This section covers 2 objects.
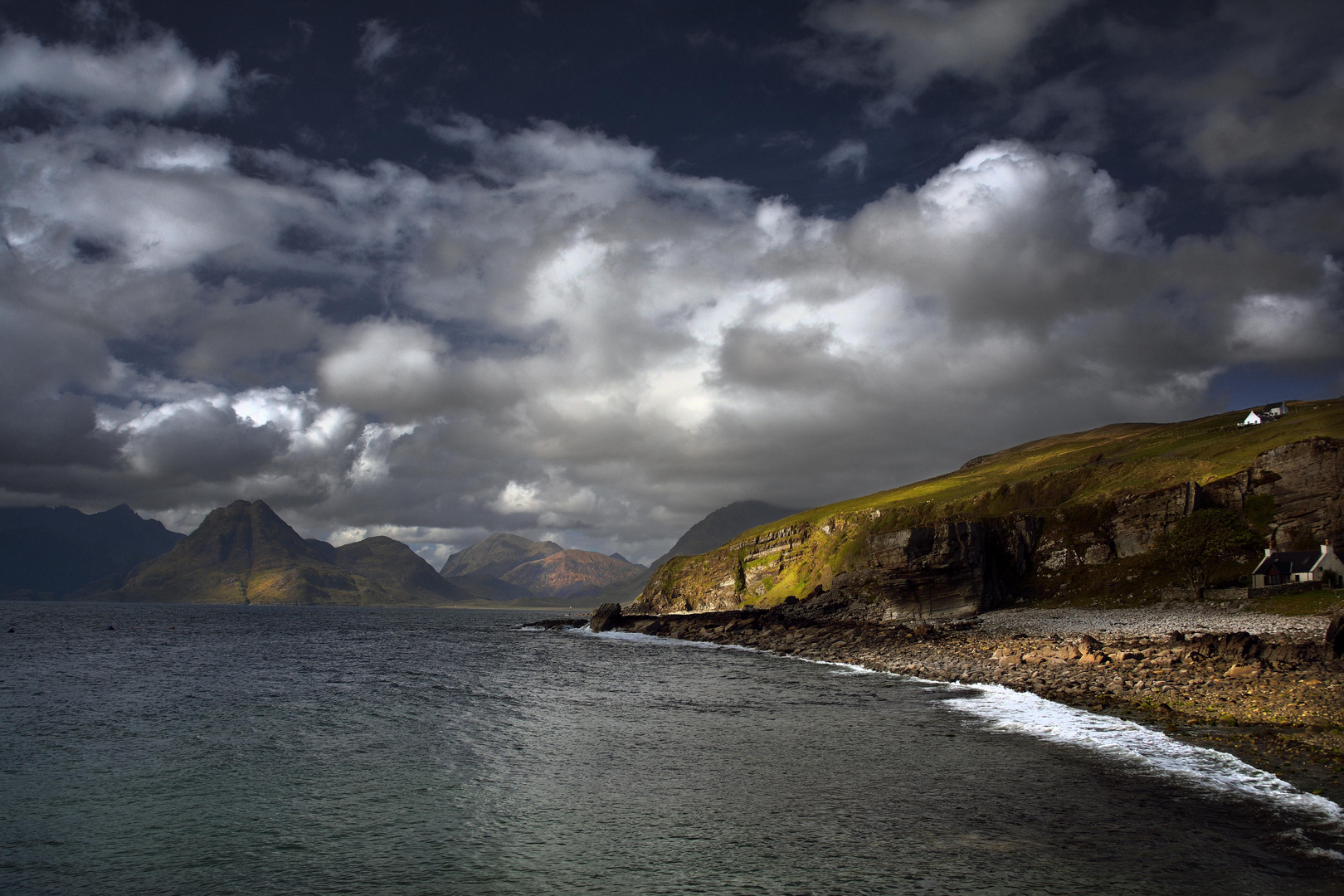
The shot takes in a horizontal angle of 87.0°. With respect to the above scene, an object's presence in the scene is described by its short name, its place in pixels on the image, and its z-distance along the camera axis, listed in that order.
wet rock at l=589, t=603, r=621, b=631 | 175.62
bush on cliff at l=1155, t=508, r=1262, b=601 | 82.31
